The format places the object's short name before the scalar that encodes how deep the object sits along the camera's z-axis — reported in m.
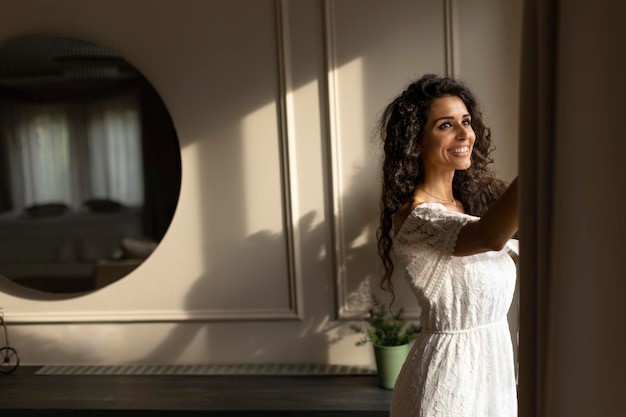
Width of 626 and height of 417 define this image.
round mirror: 2.80
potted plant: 2.52
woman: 1.54
